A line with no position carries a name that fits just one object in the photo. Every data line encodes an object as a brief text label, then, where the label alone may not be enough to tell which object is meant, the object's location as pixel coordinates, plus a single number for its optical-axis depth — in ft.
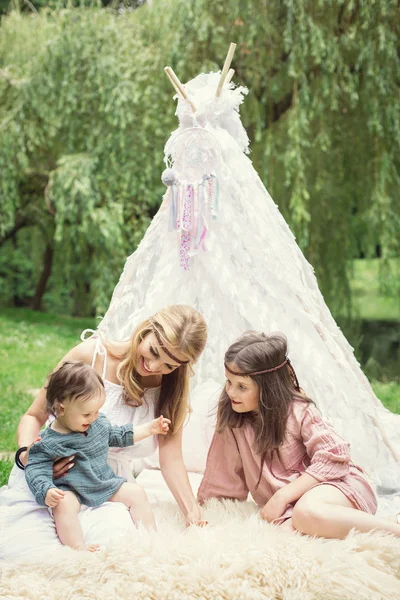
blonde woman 7.89
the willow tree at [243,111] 17.35
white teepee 9.66
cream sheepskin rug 6.46
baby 7.35
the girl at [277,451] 7.78
